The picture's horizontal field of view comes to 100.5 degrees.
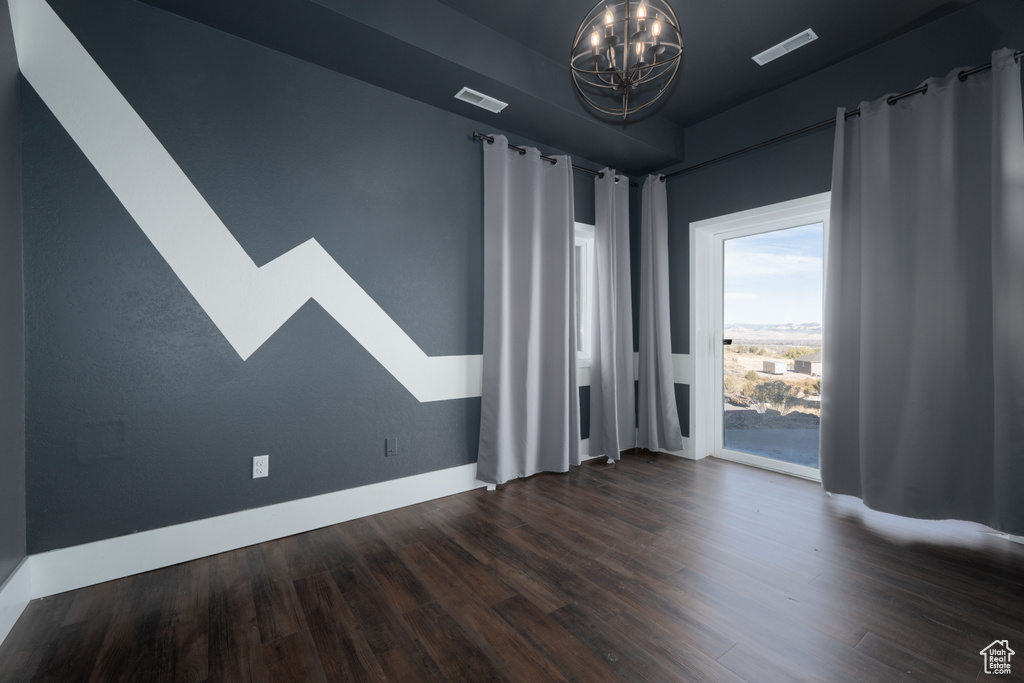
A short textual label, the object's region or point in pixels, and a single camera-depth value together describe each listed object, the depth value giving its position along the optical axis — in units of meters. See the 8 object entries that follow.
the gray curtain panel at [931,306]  2.14
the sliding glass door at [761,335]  3.27
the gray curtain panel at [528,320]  3.06
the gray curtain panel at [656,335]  3.83
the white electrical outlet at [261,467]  2.27
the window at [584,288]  3.91
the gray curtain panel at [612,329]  3.70
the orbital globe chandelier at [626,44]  1.55
